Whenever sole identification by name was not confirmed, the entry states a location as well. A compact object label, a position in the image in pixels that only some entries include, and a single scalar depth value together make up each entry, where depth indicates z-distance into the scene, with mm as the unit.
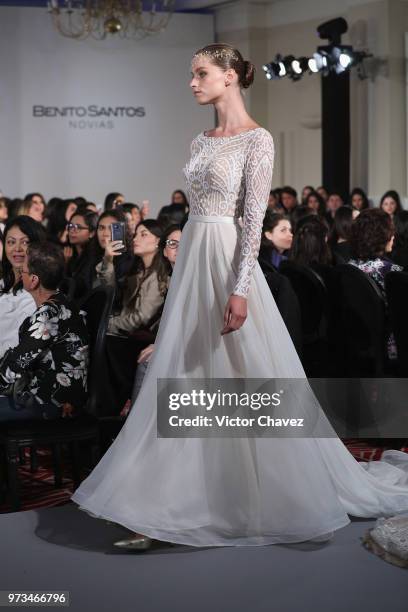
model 5159
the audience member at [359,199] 20784
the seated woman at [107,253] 9997
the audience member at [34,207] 16197
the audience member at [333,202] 21056
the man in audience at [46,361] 6343
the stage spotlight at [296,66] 21153
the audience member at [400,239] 10284
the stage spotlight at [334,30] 20770
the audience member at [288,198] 21410
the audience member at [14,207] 16665
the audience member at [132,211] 14701
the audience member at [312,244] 9752
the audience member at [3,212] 17960
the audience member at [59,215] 16495
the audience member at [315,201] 20131
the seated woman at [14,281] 6948
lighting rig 20403
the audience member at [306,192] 21138
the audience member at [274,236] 10637
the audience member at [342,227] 12332
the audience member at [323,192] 21684
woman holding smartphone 7996
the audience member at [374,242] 8711
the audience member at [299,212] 14577
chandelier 23683
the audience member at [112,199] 18710
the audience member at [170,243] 8697
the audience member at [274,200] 18375
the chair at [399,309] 7677
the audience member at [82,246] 10358
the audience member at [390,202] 18729
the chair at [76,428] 6261
